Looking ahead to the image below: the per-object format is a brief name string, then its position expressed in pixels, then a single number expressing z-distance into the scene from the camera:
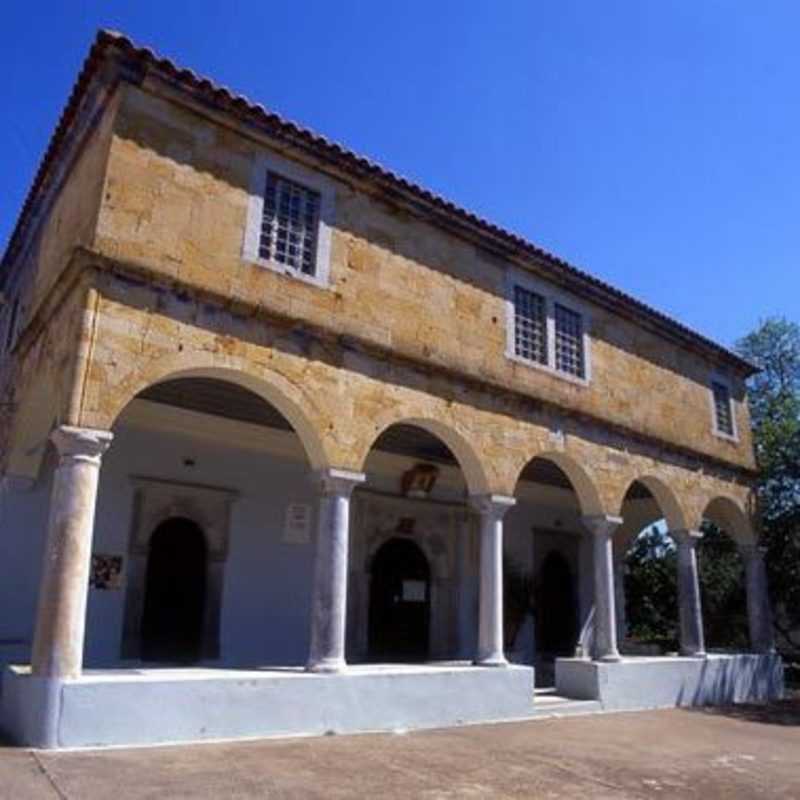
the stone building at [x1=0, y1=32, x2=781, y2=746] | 7.43
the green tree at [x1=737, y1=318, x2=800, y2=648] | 18.19
